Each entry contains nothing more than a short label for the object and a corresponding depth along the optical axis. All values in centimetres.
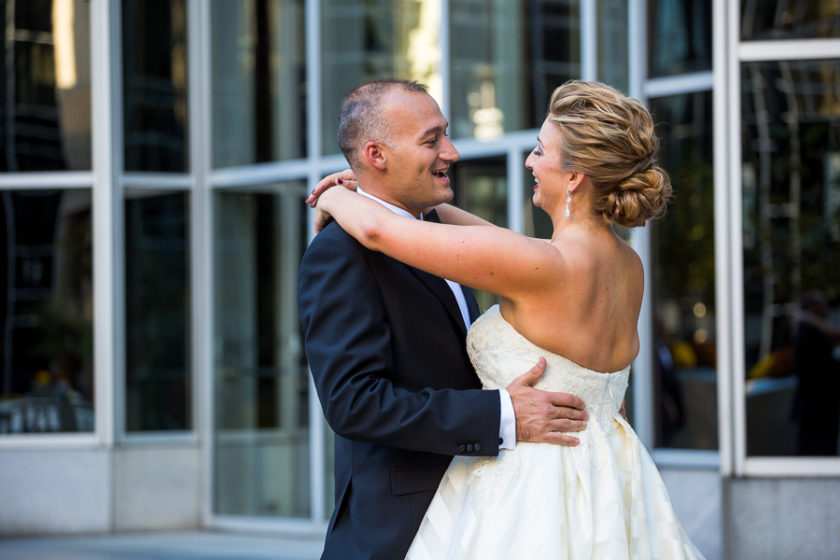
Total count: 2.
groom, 437
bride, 438
